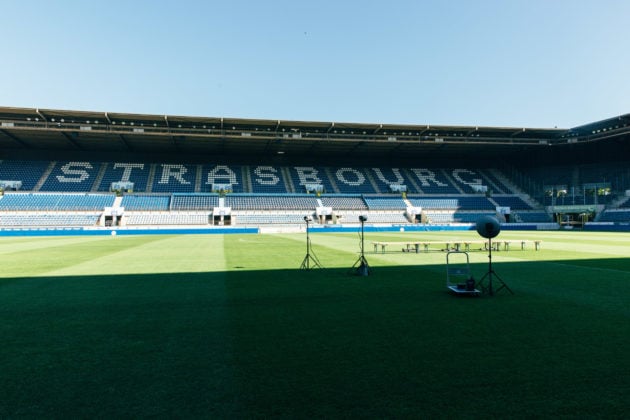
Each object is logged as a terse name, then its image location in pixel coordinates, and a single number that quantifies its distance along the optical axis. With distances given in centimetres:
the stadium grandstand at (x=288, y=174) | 4919
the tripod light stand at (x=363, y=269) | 1200
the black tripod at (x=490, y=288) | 878
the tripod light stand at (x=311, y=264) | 1347
